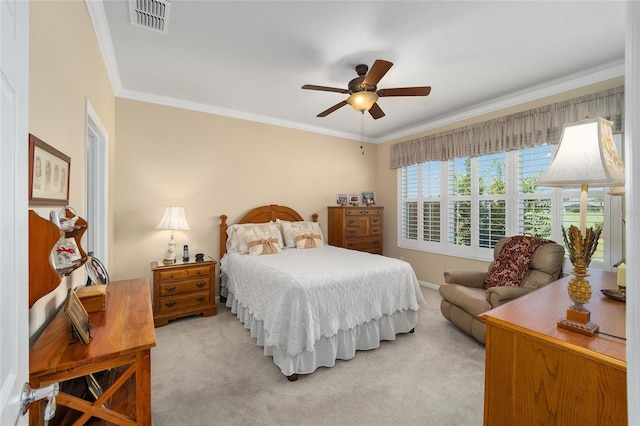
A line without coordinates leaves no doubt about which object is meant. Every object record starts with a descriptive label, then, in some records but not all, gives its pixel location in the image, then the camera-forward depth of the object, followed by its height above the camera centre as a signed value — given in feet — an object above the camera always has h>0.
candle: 4.77 -1.09
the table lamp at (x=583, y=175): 3.48 +0.49
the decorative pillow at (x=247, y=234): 12.19 -0.96
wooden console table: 3.30 -1.84
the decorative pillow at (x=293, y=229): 13.58 -0.81
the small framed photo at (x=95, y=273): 5.89 -1.33
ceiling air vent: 6.47 +4.80
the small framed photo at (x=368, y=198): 17.71 +0.94
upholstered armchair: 8.78 -2.32
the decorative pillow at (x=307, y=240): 13.34 -1.32
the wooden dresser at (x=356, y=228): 15.52 -0.85
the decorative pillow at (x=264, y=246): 11.82 -1.44
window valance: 9.23 +3.46
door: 1.76 +0.04
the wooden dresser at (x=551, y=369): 3.02 -1.86
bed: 7.38 -2.64
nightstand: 10.56 -3.06
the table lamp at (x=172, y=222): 10.88 -0.39
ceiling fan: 8.30 +3.69
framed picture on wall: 3.49 +0.54
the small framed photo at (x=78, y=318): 3.67 -1.46
